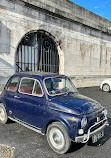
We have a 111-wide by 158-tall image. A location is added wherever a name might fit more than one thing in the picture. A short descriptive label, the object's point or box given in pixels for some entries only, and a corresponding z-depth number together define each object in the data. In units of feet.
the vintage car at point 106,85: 35.82
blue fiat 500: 9.30
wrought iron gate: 29.01
